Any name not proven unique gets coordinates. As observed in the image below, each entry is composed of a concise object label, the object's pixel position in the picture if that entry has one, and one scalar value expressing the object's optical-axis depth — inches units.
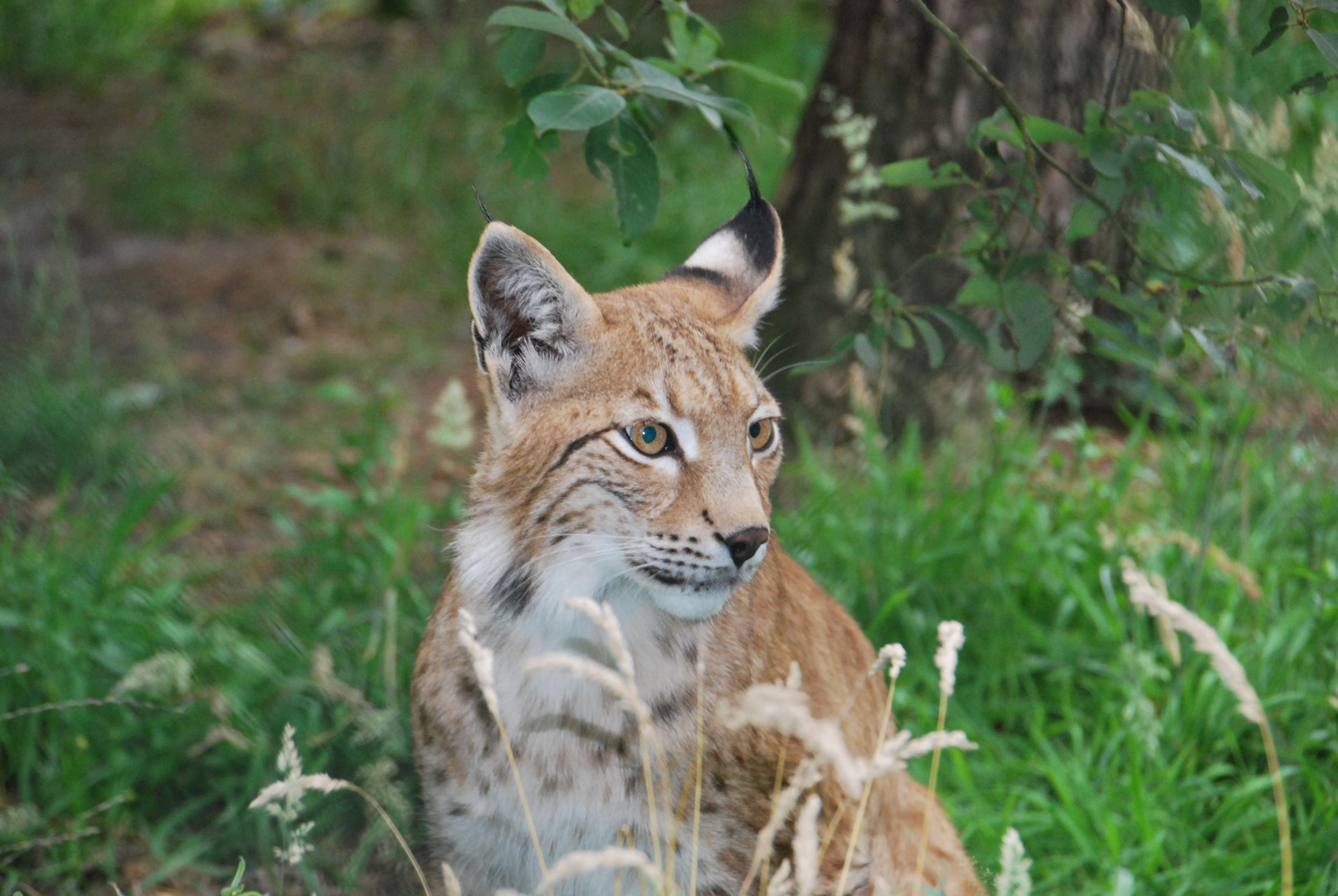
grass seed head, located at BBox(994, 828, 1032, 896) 144.0
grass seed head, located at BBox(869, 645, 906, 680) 155.6
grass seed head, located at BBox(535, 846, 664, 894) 124.3
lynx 192.9
